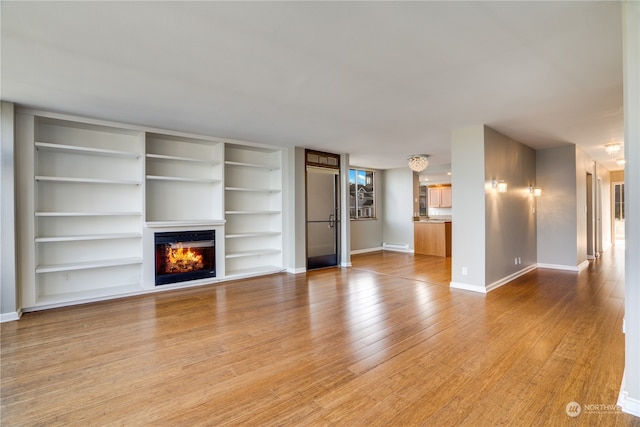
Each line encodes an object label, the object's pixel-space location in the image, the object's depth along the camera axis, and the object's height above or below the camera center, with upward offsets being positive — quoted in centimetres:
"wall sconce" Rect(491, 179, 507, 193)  477 +45
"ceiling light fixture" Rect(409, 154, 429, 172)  678 +117
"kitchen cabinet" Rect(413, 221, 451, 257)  825 -70
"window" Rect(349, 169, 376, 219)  910 +62
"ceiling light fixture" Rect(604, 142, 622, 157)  560 +121
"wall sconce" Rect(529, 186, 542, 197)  637 +45
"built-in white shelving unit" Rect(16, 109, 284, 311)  391 +24
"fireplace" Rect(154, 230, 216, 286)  480 -67
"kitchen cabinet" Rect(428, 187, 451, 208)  1060 +59
